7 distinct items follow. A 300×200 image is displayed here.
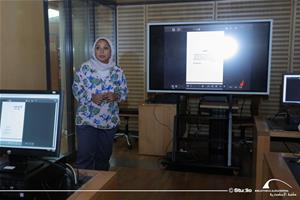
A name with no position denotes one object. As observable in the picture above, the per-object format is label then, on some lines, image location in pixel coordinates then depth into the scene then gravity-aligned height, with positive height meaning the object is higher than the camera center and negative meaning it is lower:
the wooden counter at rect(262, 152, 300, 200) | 1.30 -0.48
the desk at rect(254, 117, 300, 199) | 2.46 -0.56
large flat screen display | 3.71 +0.22
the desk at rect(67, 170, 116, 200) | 1.31 -0.53
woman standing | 2.80 -0.29
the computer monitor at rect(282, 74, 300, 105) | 2.90 -0.15
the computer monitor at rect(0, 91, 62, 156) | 1.38 -0.23
